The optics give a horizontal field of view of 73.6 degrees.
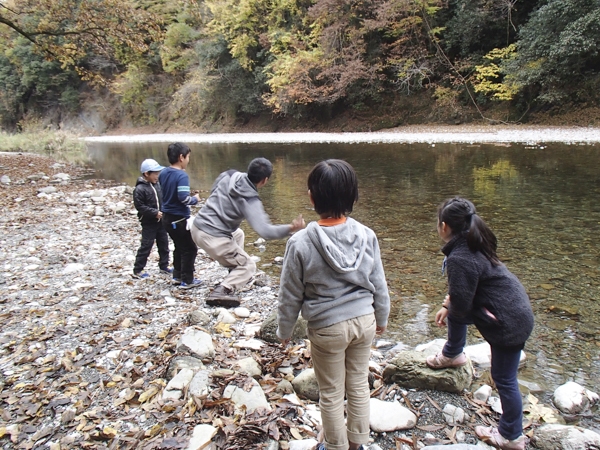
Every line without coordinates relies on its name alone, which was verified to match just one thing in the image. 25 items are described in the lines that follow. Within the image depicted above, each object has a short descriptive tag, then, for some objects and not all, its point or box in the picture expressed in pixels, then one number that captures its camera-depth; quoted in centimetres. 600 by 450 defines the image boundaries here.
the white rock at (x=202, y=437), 193
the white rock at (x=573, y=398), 246
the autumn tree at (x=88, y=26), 1098
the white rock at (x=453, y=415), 227
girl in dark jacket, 195
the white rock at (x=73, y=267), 465
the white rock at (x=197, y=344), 272
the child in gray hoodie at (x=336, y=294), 175
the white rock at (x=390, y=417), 218
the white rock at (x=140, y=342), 297
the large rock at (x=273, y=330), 311
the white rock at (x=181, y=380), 237
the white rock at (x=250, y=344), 299
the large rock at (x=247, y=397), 222
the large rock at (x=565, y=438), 205
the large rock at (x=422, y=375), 246
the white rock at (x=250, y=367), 259
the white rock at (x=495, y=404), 236
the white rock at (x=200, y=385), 230
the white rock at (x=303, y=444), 201
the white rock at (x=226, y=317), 346
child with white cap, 427
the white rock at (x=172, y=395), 229
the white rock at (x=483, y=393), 246
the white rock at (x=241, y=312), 363
